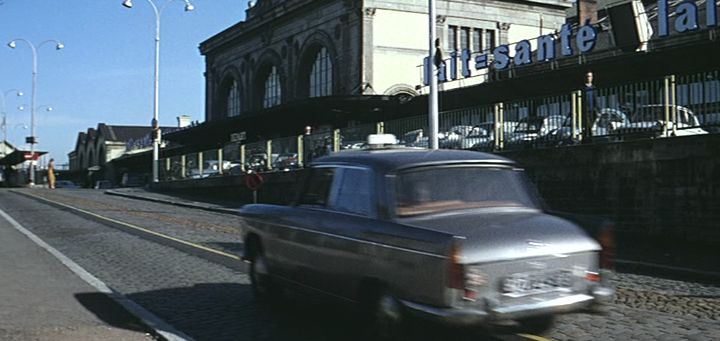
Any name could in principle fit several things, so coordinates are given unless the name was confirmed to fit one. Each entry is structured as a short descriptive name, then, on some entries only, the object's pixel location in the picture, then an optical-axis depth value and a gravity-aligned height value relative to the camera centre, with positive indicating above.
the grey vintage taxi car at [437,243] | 5.64 -0.42
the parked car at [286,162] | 30.03 +1.03
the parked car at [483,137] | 20.20 +1.34
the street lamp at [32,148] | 64.00 +3.47
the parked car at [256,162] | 32.25 +1.09
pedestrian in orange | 57.75 +0.94
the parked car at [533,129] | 18.34 +1.41
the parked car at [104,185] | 69.00 +0.34
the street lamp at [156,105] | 44.44 +4.91
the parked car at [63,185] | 71.01 +0.35
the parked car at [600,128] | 16.96 +1.33
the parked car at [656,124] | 15.43 +1.29
